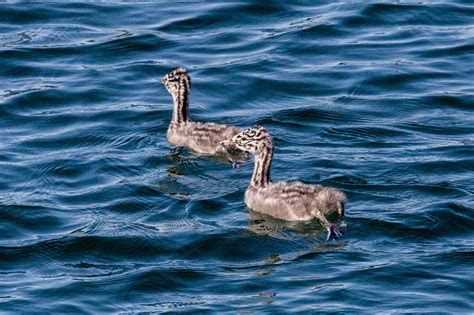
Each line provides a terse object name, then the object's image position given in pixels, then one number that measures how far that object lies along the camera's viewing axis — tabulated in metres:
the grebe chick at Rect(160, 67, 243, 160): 17.64
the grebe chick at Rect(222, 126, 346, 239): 15.18
